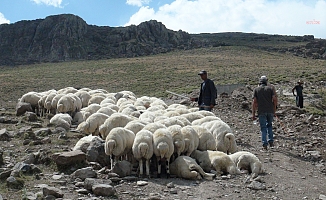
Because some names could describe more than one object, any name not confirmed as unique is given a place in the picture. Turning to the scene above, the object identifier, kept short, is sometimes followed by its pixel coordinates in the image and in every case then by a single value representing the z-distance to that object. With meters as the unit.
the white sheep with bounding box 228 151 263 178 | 7.80
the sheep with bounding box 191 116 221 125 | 9.80
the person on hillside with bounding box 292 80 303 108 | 17.45
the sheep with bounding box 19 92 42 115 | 16.56
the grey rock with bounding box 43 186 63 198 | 5.95
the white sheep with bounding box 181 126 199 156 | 7.96
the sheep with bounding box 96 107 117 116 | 11.59
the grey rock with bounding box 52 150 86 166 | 7.61
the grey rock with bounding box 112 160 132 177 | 7.21
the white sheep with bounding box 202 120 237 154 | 8.79
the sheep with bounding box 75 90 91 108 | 16.27
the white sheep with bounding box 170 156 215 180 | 7.21
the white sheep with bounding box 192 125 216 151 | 8.48
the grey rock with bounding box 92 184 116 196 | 6.15
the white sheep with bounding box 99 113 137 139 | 9.07
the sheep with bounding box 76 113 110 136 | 10.14
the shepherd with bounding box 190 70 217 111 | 11.37
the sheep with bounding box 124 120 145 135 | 8.49
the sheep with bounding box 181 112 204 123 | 10.40
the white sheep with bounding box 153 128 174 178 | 7.30
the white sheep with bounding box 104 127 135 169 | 7.53
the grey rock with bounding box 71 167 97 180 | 6.98
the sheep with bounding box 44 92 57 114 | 15.38
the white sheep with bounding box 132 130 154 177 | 7.27
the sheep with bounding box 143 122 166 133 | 8.07
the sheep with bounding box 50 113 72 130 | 12.51
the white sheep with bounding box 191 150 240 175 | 7.69
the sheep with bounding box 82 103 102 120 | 12.82
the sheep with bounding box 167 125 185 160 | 7.68
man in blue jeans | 10.27
